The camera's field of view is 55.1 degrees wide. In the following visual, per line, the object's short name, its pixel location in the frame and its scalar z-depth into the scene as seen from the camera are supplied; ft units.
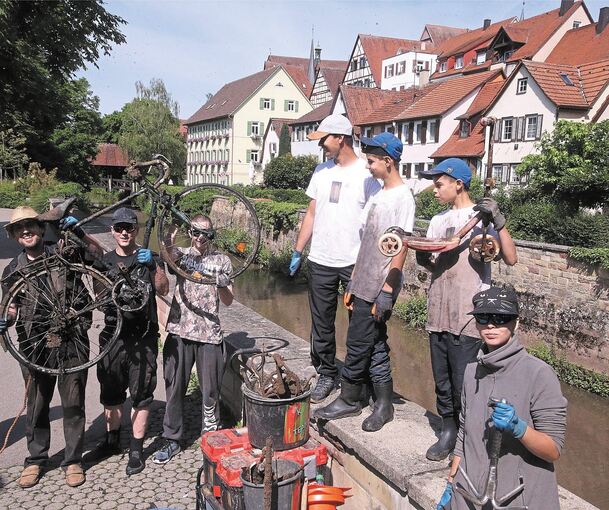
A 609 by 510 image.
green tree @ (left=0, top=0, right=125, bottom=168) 54.24
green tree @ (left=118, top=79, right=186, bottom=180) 188.57
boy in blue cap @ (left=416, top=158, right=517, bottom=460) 11.44
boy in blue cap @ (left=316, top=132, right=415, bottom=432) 12.85
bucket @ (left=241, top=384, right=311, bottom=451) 12.57
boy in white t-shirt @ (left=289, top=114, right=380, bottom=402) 14.52
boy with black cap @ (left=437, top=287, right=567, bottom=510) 7.89
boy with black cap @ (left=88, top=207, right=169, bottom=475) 15.43
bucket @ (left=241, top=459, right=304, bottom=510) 10.84
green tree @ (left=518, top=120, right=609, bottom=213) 56.70
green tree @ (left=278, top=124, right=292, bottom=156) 171.12
